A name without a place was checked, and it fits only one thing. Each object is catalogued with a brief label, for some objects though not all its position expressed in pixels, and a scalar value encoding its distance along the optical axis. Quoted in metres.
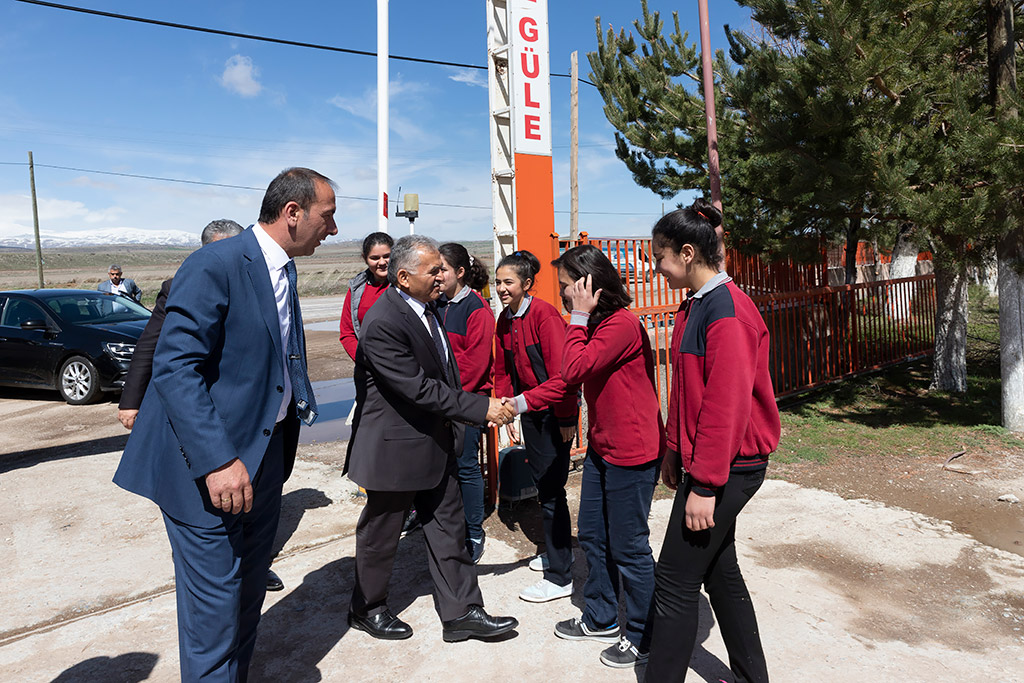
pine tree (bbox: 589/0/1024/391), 5.80
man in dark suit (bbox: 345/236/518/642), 3.08
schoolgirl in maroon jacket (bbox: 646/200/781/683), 2.27
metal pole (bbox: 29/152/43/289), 30.48
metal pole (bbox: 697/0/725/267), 7.59
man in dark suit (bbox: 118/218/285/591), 3.39
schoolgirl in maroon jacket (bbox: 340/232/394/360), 4.72
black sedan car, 9.66
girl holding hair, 2.95
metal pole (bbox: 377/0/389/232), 5.57
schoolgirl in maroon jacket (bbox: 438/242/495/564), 4.21
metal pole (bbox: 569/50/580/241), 19.89
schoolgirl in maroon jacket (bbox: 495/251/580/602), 3.67
